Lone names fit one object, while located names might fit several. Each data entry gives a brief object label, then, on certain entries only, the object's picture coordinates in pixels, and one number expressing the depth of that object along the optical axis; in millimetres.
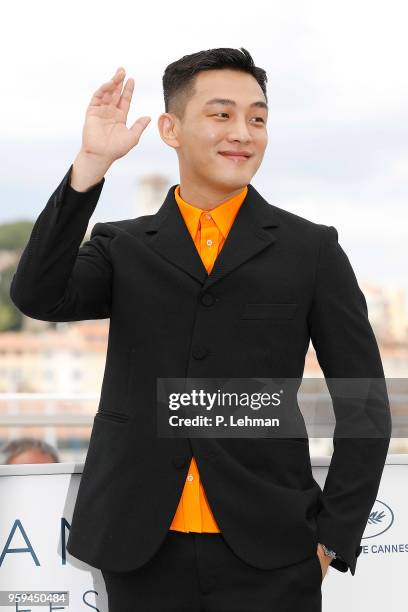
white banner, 3662
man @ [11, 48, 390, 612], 3202
